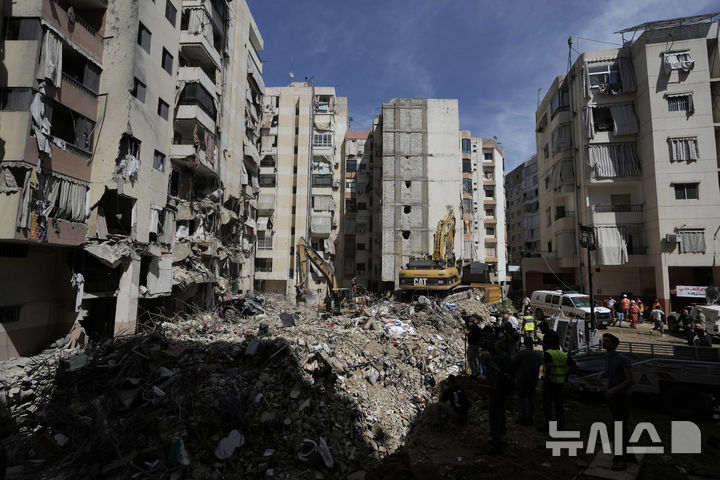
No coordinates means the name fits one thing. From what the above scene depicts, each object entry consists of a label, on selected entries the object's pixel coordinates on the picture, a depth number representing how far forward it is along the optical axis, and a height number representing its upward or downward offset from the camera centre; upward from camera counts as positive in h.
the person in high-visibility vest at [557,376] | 6.44 -1.93
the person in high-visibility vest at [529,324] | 13.51 -2.09
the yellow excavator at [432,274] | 21.33 -0.38
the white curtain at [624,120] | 24.72 +10.31
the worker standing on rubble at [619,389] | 5.30 -1.79
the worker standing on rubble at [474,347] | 9.73 -2.16
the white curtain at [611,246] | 24.20 +1.58
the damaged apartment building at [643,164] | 22.67 +7.20
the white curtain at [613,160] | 24.72 +7.60
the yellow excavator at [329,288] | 19.45 -1.29
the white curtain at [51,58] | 12.11 +7.09
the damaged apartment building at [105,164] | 11.84 +4.18
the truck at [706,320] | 15.61 -2.32
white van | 18.32 -2.05
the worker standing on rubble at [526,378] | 6.72 -2.06
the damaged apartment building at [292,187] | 35.62 +8.23
